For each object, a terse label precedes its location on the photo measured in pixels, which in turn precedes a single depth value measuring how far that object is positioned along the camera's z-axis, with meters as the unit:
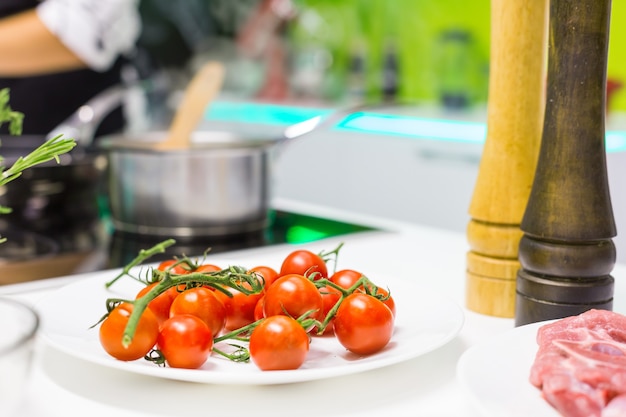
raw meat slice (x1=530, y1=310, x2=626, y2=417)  0.50
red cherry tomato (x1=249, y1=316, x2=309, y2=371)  0.58
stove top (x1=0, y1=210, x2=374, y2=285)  1.01
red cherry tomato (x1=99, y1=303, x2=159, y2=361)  0.58
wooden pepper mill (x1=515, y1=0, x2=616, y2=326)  0.66
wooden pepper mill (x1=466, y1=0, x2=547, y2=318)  0.77
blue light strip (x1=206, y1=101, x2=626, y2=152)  2.40
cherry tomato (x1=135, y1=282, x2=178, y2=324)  0.67
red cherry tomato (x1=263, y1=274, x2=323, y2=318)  0.64
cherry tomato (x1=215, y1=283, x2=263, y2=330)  0.69
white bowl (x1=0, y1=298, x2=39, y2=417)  0.40
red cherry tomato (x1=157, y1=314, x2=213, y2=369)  0.58
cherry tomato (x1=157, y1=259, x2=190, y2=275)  0.71
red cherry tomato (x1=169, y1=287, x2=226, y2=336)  0.64
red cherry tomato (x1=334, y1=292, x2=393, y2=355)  0.62
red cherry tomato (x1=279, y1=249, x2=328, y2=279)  0.74
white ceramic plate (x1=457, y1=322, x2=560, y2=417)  0.51
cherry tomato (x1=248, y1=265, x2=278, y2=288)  0.73
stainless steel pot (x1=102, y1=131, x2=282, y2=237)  1.13
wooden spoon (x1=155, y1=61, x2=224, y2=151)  1.19
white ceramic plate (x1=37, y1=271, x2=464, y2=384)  0.56
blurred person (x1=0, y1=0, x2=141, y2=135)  1.77
